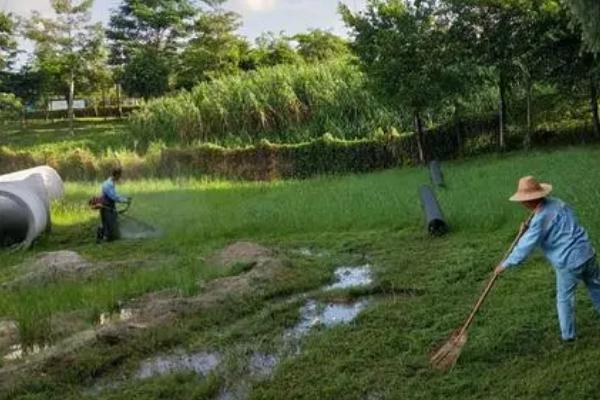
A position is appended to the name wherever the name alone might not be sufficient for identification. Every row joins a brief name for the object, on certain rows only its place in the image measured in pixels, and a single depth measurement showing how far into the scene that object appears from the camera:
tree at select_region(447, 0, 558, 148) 21.34
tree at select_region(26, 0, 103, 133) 38.00
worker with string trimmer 13.91
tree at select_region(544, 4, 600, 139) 20.95
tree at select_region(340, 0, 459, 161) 21.91
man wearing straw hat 5.91
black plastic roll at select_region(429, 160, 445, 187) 16.74
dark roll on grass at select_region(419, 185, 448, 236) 11.50
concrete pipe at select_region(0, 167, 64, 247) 14.62
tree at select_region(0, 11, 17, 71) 38.31
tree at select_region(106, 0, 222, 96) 41.12
